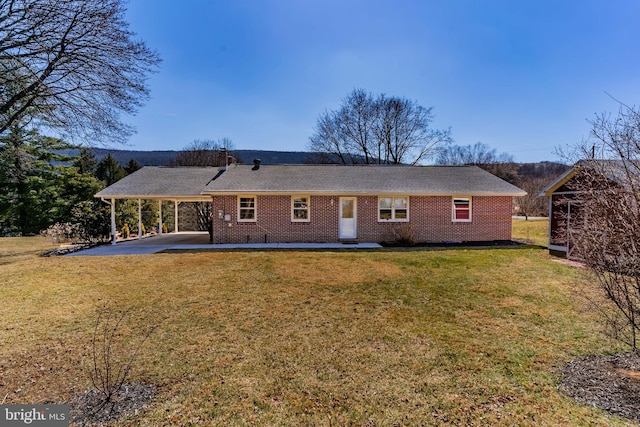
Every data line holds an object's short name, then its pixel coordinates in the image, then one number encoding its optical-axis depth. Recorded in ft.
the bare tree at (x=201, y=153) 136.36
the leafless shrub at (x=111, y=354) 11.92
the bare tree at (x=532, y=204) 105.60
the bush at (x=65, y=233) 53.52
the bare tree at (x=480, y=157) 174.09
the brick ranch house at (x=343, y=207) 52.06
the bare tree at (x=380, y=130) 117.19
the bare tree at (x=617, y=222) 11.13
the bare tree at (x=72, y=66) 28.71
